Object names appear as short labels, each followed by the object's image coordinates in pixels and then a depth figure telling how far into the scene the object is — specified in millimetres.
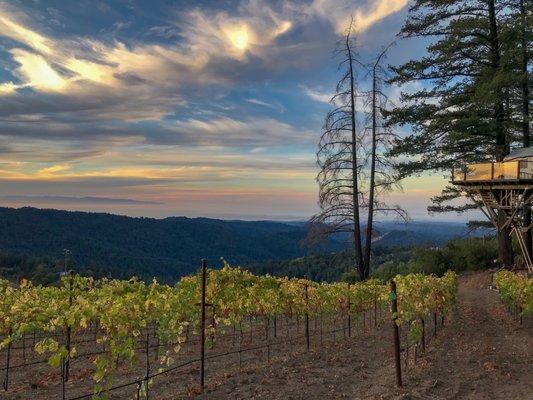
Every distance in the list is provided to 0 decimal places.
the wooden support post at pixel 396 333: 9086
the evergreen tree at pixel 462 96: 25188
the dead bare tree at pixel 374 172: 27641
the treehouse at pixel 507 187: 23719
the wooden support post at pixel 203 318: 8898
